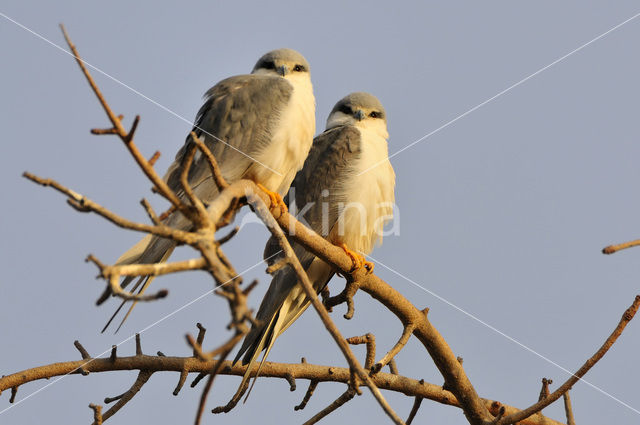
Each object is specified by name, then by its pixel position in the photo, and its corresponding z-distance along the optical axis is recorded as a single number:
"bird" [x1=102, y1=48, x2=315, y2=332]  9.26
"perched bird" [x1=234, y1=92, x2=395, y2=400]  10.36
